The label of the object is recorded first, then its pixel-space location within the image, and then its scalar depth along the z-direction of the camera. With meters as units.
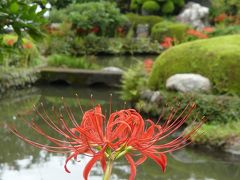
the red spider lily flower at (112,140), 1.25
